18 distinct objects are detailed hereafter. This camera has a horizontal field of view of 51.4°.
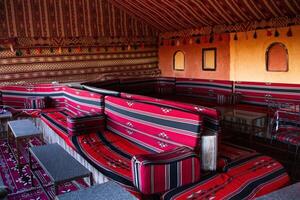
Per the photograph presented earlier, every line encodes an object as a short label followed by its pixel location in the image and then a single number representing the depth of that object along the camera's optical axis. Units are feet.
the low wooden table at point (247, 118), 15.46
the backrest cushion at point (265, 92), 18.80
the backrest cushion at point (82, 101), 15.72
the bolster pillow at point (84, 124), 14.30
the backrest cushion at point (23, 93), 21.38
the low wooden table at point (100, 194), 6.72
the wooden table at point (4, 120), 17.84
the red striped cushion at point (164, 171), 8.70
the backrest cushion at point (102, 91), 15.77
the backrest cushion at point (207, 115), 10.41
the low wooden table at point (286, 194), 5.72
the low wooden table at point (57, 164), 9.31
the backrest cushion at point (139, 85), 25.54
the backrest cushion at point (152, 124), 10.28
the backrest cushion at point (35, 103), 20.76
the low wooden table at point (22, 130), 13.89
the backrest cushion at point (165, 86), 27.12
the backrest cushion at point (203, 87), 23.02
